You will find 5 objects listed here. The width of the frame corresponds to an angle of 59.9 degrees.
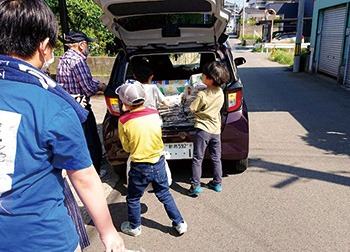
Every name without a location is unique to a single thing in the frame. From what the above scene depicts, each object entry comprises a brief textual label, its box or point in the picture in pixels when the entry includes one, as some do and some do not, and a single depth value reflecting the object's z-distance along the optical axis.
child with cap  2.64
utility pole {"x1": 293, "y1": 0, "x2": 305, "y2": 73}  13.68
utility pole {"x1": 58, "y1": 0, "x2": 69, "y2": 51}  4.71
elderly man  3.52
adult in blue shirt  1.12
